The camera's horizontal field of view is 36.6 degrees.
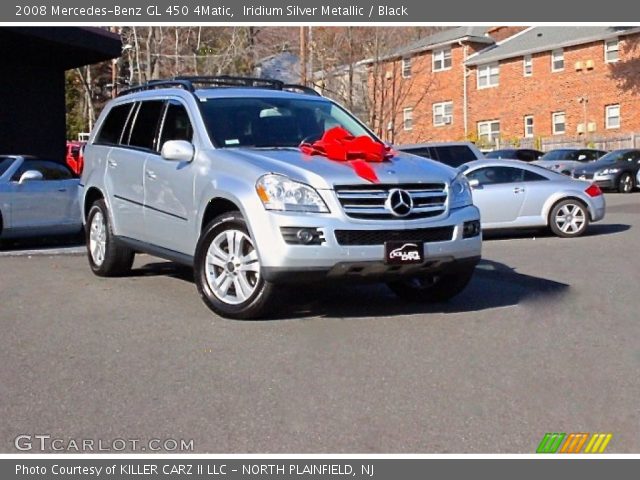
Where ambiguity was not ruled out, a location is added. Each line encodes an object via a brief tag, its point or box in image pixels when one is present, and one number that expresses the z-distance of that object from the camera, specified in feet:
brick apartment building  144.46
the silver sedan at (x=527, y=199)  52.85
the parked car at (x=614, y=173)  100.48
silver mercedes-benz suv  23.77
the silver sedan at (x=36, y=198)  46.75
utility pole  102.50
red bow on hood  25.16
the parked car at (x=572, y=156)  113.60
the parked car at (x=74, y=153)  100.93
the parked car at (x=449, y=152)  62.49
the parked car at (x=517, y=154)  116.37
